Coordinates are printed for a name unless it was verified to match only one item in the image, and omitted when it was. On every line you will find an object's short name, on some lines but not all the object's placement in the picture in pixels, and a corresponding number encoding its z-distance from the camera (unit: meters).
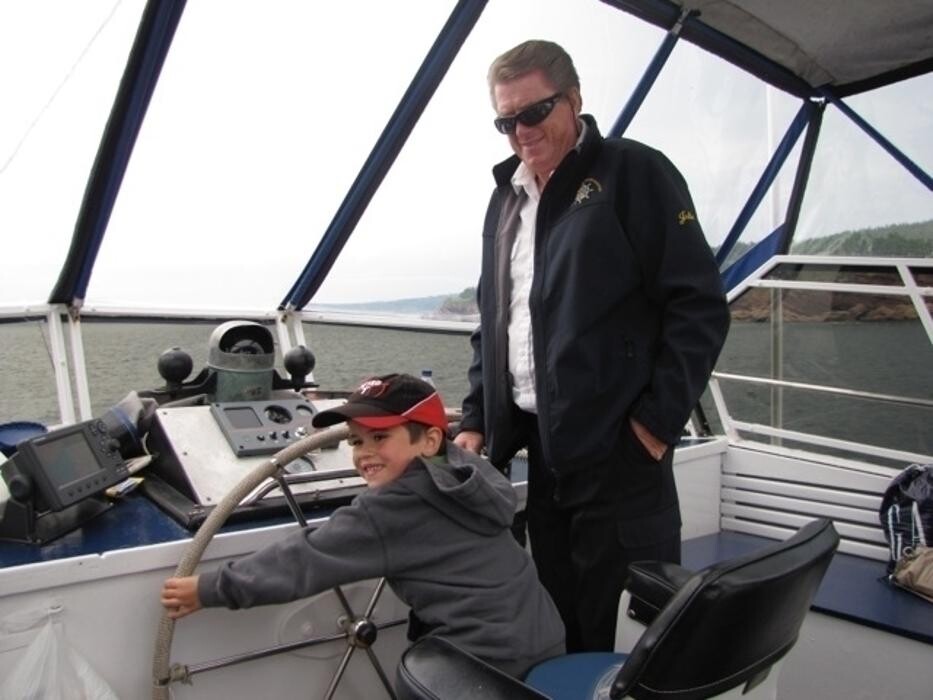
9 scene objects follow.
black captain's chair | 0.82
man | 1.36
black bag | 2.39
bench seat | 2.07
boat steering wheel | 1.25
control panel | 1.63
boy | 1.20
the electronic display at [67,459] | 1.30
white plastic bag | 1.17
